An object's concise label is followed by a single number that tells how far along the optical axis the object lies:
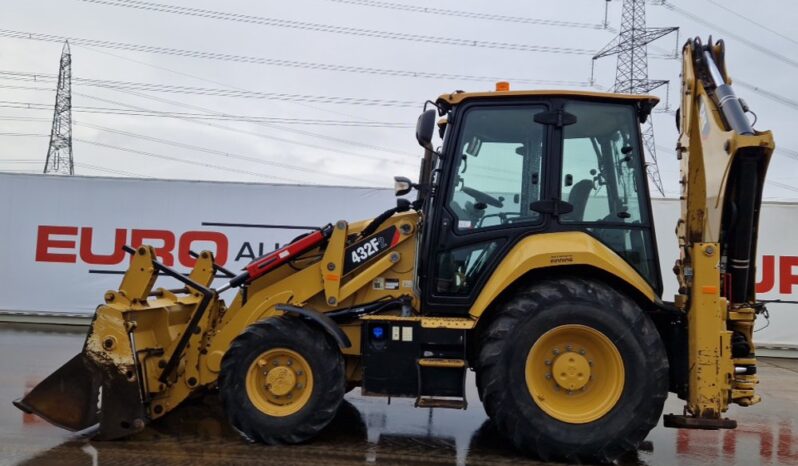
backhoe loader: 4.16
